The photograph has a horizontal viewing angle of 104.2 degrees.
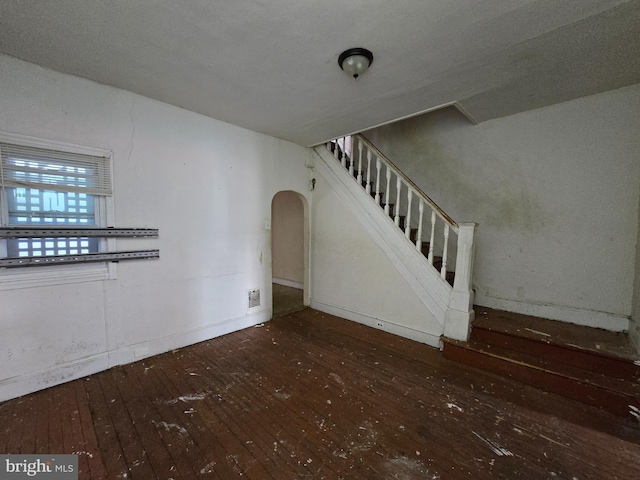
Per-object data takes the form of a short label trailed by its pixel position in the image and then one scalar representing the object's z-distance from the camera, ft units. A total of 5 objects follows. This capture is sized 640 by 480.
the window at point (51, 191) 6.81
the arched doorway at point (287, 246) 19.10
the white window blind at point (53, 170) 6.78
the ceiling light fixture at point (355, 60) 6.18
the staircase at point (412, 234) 9.71
